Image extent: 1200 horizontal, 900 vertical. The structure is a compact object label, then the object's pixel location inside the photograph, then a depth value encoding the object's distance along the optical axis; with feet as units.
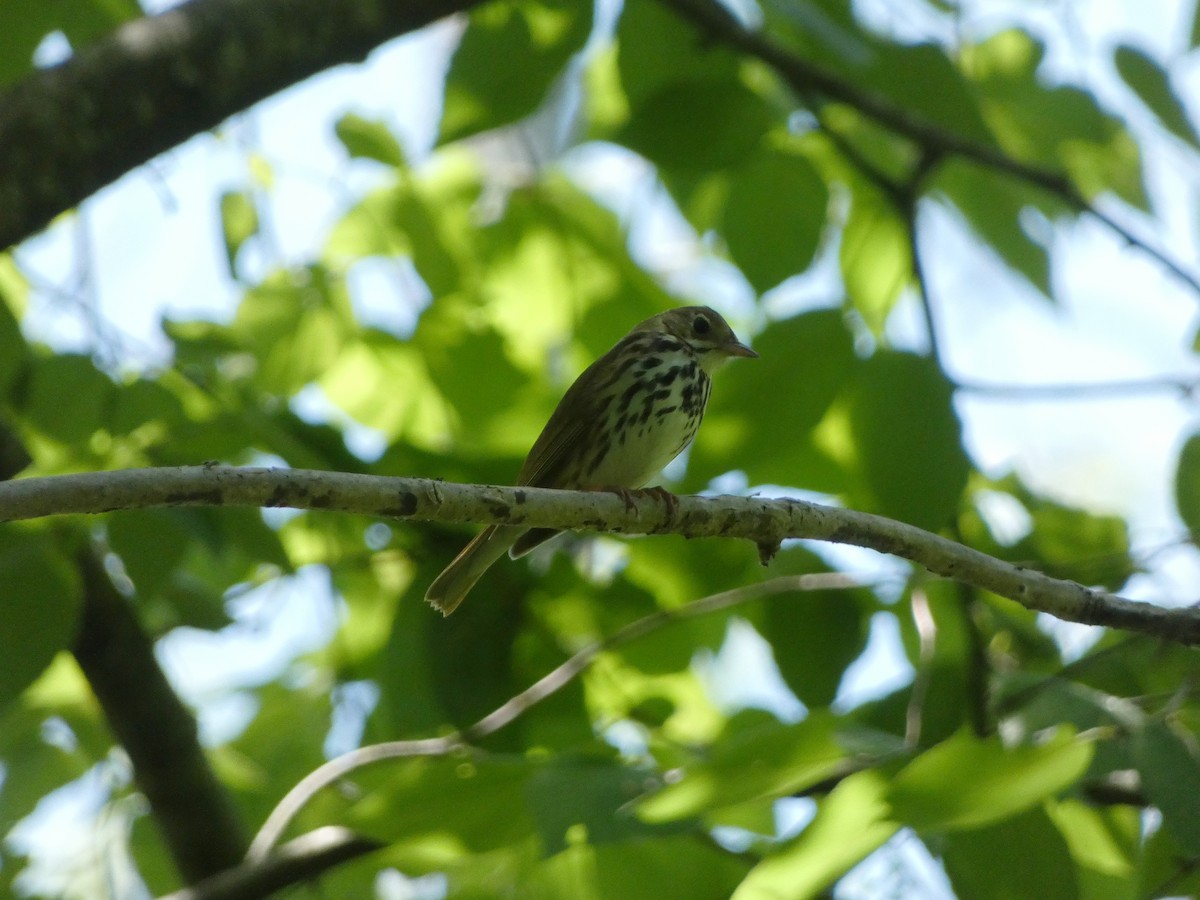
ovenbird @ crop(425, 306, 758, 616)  25.25
